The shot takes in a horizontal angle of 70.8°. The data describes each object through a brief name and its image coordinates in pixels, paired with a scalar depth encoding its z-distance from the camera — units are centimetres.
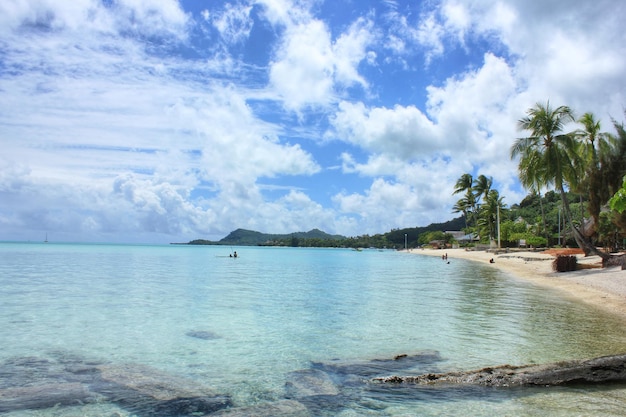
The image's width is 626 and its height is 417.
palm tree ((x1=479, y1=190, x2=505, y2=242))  6600
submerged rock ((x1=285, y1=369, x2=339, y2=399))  628
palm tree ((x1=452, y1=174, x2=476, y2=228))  7606
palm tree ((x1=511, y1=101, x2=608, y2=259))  2647
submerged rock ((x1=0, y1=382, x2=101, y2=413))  571
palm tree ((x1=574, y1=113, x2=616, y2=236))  2656
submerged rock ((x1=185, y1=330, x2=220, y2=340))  1046
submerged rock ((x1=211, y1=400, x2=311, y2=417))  530
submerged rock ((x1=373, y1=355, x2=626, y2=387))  627
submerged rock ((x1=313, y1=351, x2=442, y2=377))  733
